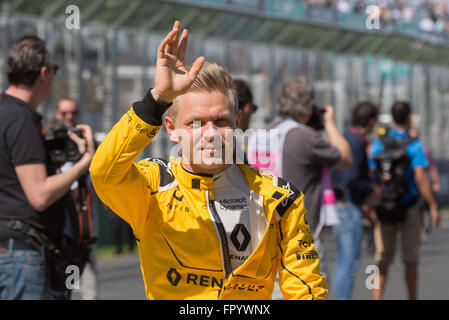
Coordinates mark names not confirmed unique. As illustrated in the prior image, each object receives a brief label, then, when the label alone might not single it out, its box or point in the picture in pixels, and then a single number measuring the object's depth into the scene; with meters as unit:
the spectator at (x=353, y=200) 12.03
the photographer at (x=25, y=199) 6.98
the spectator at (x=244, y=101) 9.73
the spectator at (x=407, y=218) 13.60
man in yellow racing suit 4.81
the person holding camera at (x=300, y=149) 9.96
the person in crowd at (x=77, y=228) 8.01
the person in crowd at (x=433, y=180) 25.19
